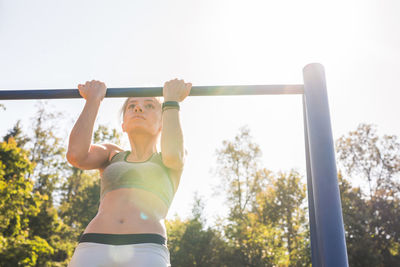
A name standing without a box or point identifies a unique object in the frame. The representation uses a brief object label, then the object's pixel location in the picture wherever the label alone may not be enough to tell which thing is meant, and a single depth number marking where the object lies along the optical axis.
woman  1.47
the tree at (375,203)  20.00
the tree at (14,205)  10.16
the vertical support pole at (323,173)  1.53
